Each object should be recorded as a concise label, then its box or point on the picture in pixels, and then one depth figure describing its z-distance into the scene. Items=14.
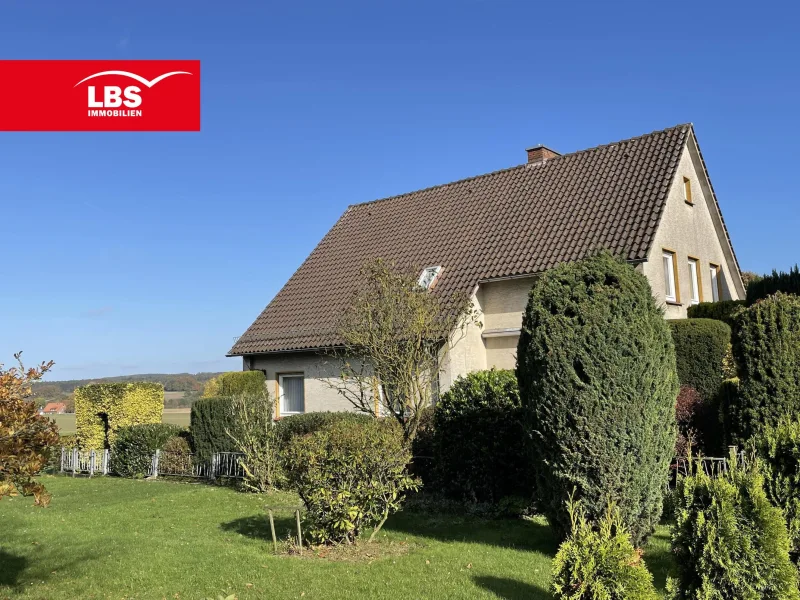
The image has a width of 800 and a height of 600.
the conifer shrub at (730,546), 5.00
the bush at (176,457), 17.78
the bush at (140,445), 18.62
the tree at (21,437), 5.34
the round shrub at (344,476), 8.38
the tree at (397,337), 11.51
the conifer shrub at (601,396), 7.24
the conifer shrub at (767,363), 9.24
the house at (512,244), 17.56
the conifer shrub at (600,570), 4.95
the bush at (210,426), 16.89
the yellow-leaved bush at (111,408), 20.44
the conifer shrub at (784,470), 5.86
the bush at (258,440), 14.35
